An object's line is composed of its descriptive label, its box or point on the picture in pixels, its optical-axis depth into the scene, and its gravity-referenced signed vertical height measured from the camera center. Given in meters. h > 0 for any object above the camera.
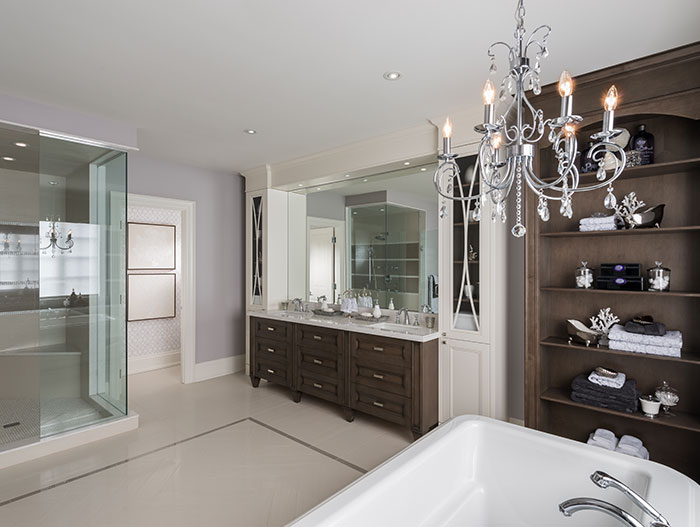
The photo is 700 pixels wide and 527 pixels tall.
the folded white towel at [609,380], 2.55 -0.72
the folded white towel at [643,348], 2.37 -0.50
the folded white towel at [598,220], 2.59 +0.29
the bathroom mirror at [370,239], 3.87 +0.29
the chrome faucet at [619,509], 1.24 -0.75
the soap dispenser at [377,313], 4.09 -0.47
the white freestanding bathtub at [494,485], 1.52 -0.94
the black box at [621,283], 2.52 -0.11
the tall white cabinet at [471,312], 3.10 -0.36
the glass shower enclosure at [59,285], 2.96 -0.14
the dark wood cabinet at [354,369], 3.30 -0.95
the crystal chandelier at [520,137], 1.25 +0.43
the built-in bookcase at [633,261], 2.35 +0.02
